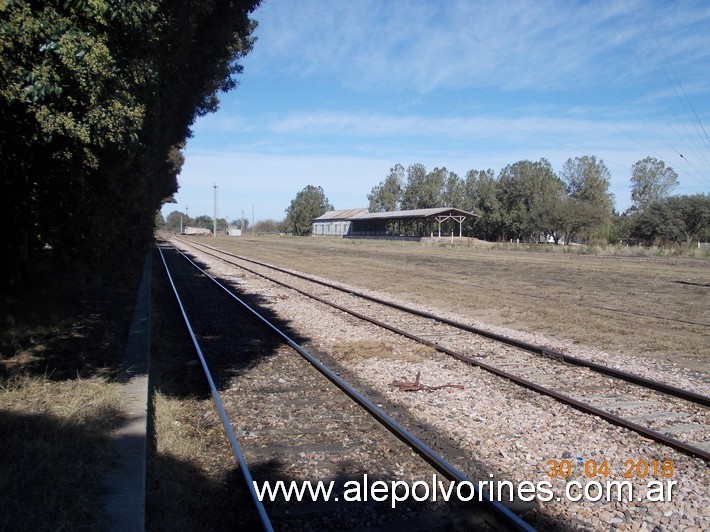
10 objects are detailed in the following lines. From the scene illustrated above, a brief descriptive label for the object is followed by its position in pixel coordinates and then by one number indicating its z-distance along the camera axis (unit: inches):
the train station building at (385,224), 3181.6
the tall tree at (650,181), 4426.7
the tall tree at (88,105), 208.2
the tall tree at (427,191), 5103.3
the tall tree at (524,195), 3789.4
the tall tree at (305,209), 5684.1
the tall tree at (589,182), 4227.4
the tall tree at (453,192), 4938.5
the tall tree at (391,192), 5812.0
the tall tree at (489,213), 3905.0
